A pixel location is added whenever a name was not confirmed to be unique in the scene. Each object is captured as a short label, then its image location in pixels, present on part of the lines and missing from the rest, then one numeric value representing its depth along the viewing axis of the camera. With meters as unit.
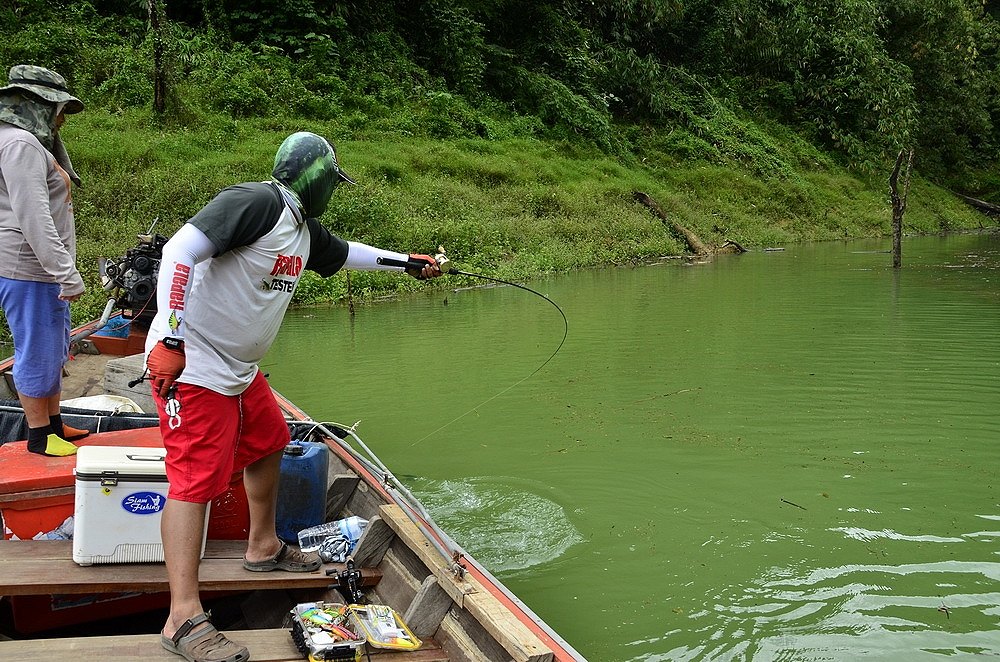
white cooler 3.02
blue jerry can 3.62
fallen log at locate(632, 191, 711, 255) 19.34
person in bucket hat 3.48
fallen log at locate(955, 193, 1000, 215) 31.12
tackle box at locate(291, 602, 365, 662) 2.57
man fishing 2.59
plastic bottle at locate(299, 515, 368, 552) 3.50
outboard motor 5.52
